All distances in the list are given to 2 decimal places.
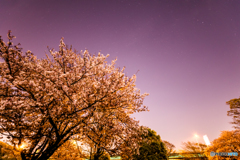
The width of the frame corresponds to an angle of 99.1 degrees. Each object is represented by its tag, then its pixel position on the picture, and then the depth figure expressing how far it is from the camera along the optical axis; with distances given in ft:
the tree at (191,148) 76.62
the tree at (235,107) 57.06
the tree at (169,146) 104.14
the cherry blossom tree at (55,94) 16.69
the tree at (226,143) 51.67
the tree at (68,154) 32.08
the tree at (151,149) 31.97
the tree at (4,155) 31.02
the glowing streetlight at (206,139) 97.07
